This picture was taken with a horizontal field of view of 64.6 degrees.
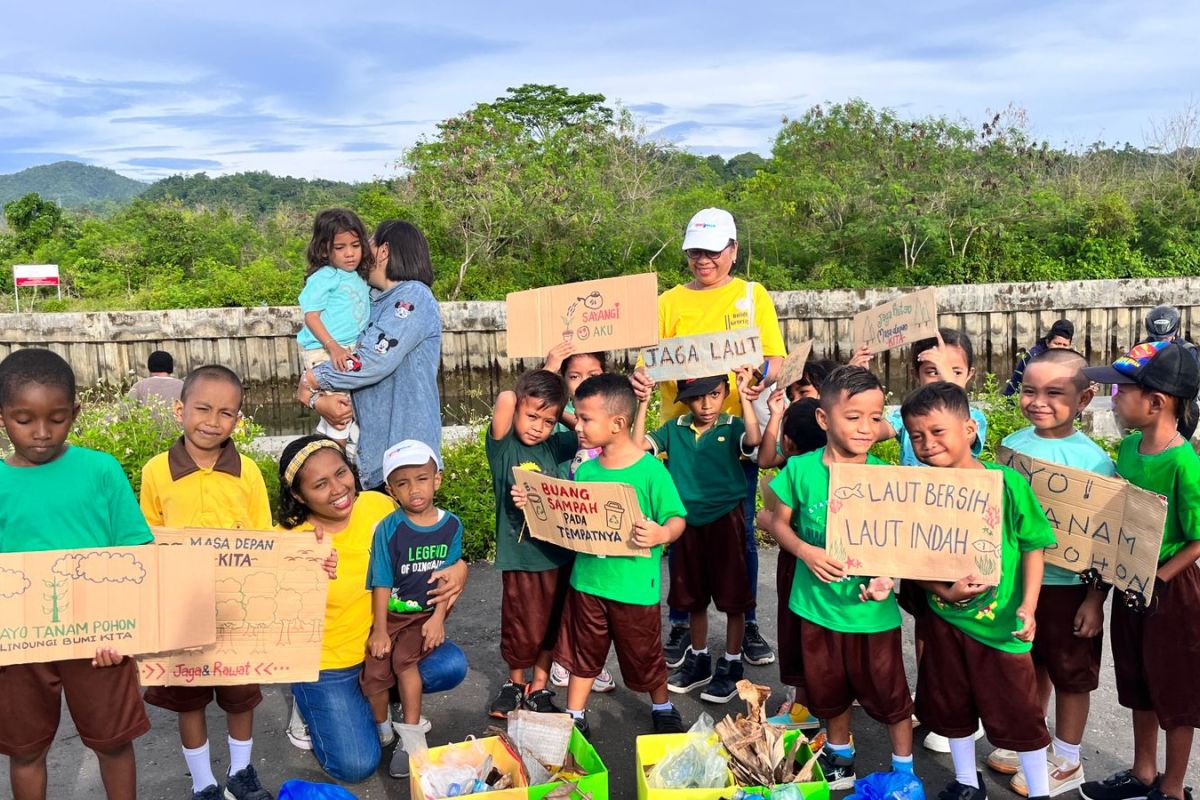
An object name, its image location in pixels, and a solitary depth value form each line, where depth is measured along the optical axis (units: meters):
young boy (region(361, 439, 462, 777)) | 4.12
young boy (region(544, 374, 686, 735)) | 4.20
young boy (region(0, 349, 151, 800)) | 3.24
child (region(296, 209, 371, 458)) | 5.54
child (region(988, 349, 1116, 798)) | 3.85
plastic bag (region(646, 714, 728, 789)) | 3.38
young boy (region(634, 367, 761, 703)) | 4.80
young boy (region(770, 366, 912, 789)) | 3.73
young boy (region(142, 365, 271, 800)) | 3.93
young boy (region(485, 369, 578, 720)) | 4.59
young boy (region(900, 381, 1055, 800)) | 3.59
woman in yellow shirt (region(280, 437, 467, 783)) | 4.07
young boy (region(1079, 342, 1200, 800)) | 3.52
